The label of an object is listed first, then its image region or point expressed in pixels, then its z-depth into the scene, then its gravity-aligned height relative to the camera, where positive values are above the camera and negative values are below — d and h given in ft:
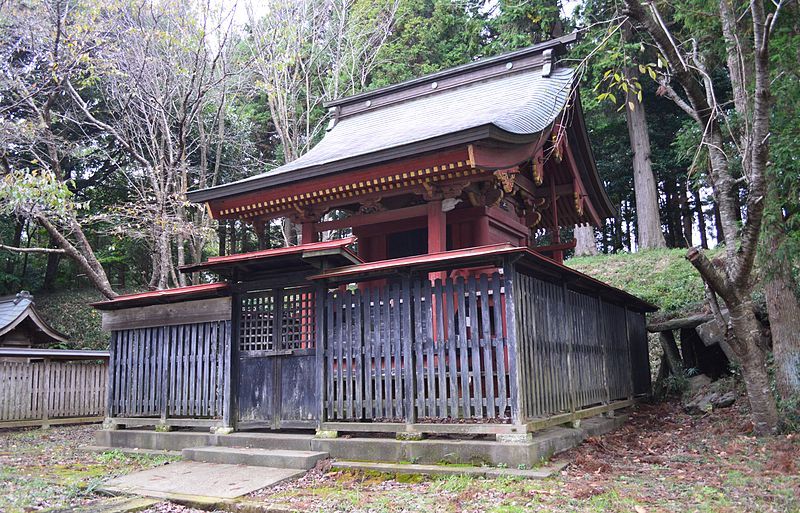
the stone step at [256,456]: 23.03 -4.20
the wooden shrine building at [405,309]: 22.81 +1.87
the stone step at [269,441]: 24.65 -3.77
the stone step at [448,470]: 19.56 -4.24
